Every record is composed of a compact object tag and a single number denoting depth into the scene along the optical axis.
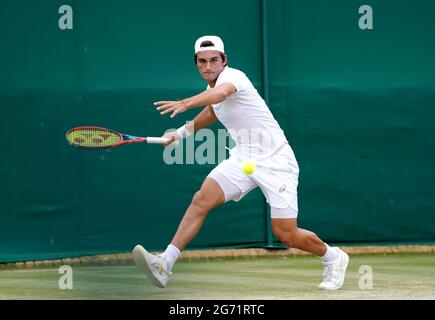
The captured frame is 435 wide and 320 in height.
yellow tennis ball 13.39
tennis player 13.37
